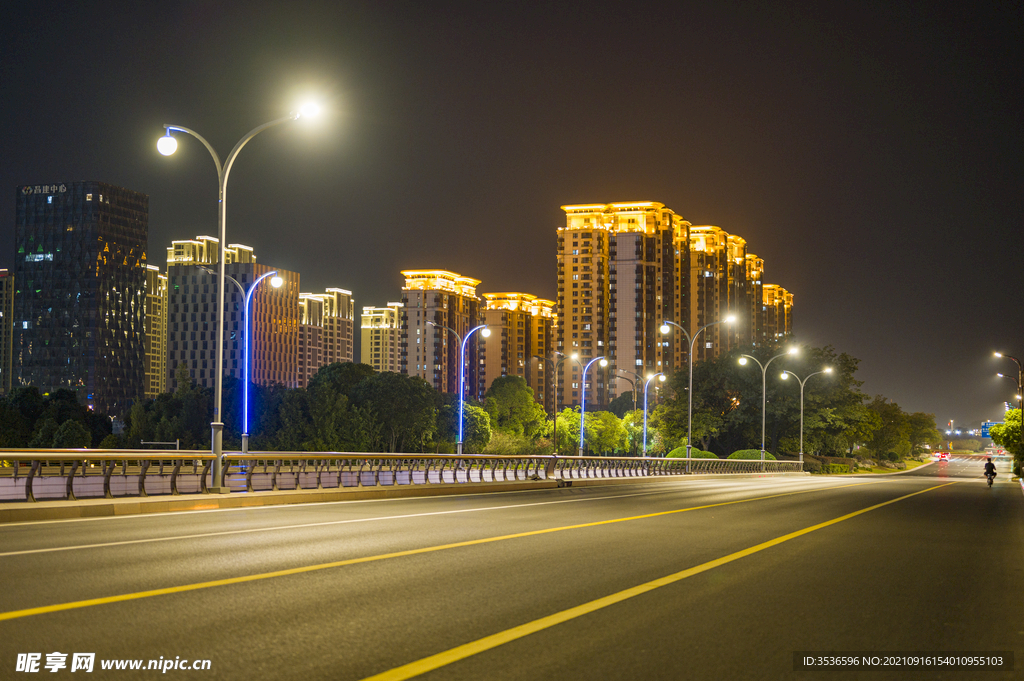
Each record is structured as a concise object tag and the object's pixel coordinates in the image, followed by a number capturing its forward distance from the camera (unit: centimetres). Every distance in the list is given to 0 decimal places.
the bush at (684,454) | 7929
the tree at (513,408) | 13662
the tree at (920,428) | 17288
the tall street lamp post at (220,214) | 2038
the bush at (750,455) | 8250
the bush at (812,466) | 9026
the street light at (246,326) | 4582
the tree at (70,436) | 9462
